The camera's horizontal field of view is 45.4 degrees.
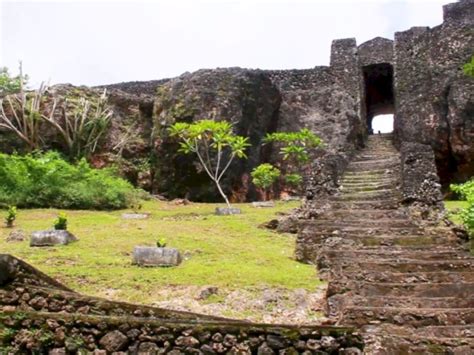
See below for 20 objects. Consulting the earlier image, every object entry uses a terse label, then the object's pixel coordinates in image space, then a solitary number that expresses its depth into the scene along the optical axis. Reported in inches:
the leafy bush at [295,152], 634.8
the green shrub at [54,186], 544.7
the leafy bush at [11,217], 445.1
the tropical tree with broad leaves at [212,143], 558.6
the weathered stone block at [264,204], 562.6
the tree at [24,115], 698.8
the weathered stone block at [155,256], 313.7
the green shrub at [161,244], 330.6
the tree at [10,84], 775.2
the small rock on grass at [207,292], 258.7
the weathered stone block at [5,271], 201.8
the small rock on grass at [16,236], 385.1
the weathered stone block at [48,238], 363.9
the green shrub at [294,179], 661.9
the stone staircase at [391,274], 194.1
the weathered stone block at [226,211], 501.4
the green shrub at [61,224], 387.2
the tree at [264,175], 612.4
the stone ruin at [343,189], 179.8
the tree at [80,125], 718.5
